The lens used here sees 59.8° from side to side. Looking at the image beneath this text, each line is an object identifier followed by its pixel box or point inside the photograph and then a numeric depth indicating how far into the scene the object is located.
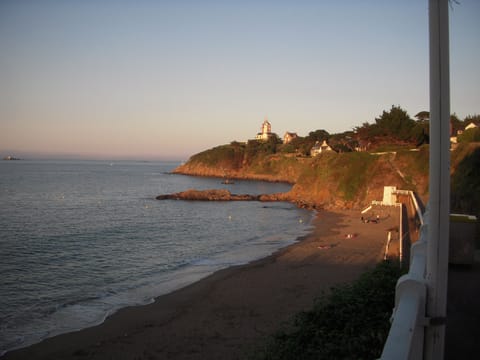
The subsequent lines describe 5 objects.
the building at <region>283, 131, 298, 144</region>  170.19
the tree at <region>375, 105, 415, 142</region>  59.97
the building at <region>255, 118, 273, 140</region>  178.00
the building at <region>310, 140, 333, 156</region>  107.03
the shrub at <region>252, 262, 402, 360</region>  5.93
